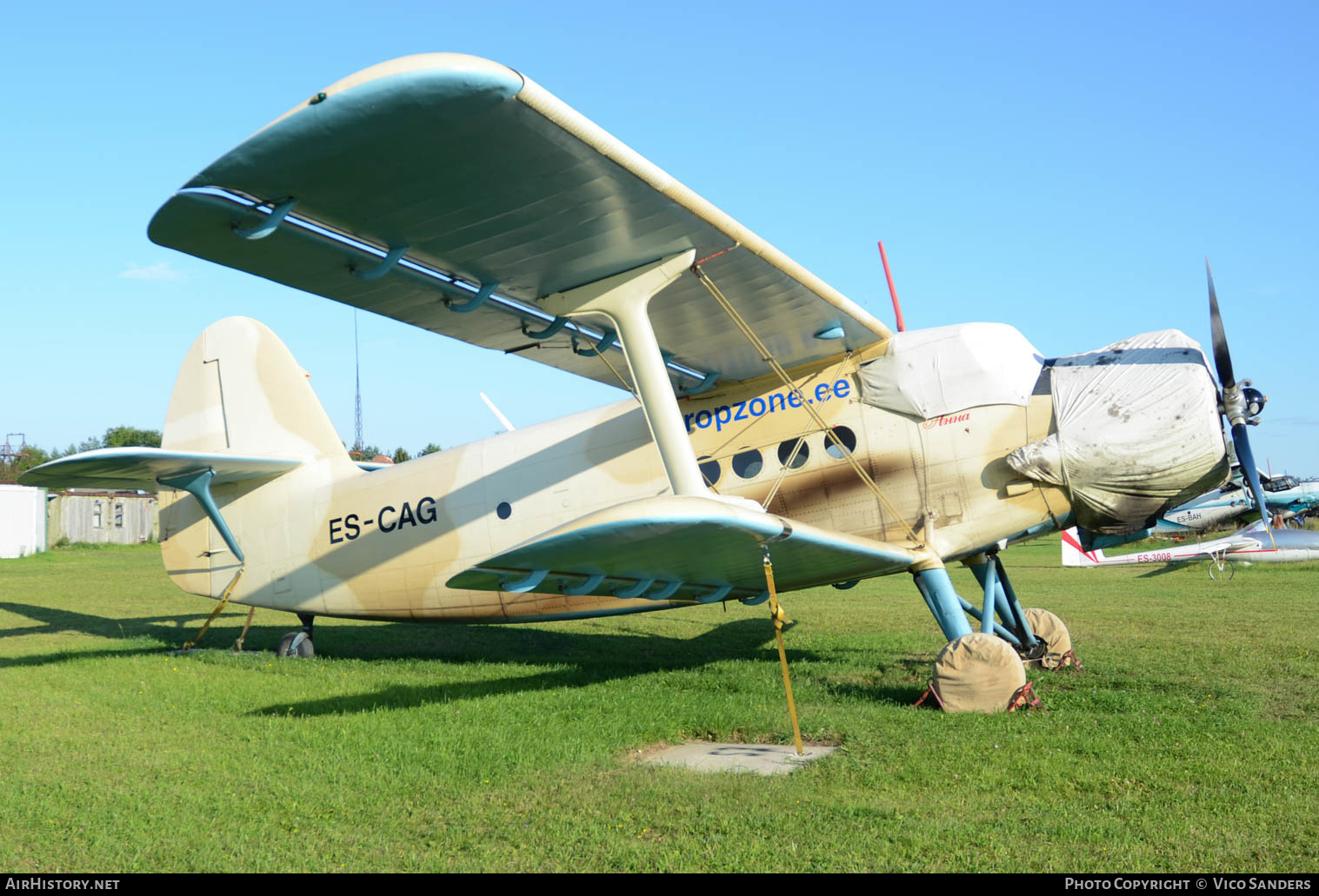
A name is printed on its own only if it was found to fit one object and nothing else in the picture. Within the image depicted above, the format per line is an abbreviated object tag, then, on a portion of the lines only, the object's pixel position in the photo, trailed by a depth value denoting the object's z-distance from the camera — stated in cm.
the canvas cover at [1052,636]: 836
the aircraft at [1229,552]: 2269
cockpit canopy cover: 705
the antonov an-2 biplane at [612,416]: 484
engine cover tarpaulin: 643
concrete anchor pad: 513
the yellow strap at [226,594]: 1032
